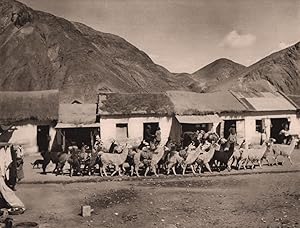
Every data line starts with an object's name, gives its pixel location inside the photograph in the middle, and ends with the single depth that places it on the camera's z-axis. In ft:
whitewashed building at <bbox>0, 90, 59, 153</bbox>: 93.66
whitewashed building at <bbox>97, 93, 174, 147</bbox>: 89.76
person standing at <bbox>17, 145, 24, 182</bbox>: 55.48
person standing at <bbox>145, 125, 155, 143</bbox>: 88.66
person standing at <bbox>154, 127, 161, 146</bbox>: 76.57
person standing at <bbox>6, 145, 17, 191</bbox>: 52.80
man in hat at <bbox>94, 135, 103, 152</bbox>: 66.75
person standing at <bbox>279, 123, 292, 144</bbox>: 94.84
